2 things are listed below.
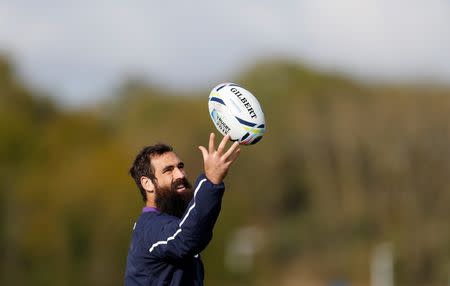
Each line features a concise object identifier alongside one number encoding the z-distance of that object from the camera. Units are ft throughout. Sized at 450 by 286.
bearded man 51.55
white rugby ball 56.13
